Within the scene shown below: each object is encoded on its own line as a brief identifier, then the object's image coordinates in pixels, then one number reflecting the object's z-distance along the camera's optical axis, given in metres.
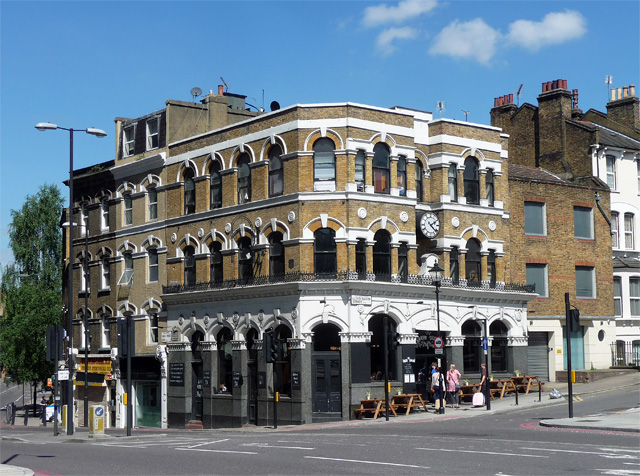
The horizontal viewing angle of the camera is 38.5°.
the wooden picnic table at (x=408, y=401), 36.28
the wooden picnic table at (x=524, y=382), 40.81
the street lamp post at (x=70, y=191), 34.25
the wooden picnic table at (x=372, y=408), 35.80
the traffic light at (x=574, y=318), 29.70
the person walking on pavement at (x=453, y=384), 37.38
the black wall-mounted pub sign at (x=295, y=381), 37.03
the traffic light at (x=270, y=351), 33.00
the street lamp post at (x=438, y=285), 35.12
